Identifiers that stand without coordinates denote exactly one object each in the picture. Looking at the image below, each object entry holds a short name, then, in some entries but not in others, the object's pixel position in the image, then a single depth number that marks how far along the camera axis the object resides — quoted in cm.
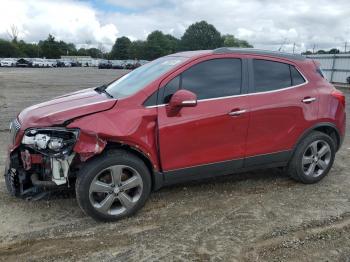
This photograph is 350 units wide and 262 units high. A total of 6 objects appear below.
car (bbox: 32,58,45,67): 6681
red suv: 411
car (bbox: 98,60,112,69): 6412
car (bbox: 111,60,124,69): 6338
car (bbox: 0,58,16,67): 6475
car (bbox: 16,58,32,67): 6581
